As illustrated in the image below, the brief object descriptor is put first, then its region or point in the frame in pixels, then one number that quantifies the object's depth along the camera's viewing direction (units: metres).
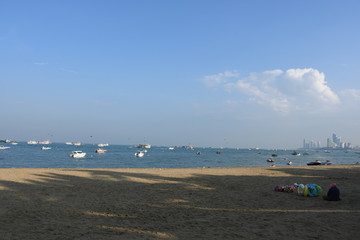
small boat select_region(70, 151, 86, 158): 69.06
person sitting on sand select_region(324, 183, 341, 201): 13.34
